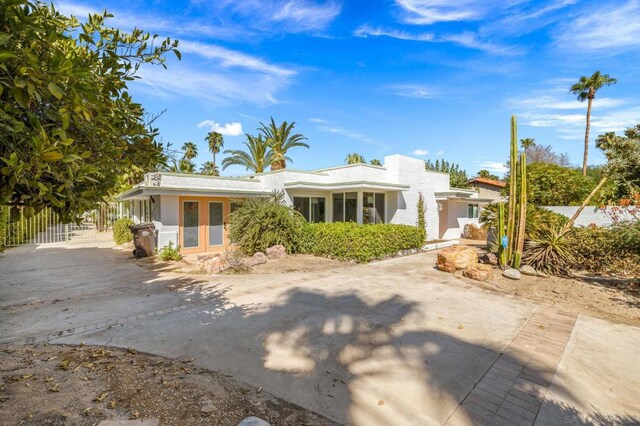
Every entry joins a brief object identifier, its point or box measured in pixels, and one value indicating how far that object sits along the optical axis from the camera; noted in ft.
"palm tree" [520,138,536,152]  124.27
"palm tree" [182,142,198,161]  143.02
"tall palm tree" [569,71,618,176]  96.89
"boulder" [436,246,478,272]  33.99
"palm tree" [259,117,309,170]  80.64
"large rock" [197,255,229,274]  34.43
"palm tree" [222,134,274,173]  84.64
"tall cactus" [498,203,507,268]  33.55
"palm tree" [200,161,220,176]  156.13
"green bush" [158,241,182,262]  41.98
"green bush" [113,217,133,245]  61.11
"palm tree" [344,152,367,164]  132.67
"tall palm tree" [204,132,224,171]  148.97
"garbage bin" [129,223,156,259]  44.19
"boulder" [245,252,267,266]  37.94
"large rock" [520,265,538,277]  31.66
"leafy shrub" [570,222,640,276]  29.66
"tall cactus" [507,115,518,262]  33.83
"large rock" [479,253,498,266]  36.62
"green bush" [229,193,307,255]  42.86
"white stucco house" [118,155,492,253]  45.14
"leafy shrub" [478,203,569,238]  34.60
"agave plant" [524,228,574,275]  31.45
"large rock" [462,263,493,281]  30.83
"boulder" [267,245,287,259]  41.24
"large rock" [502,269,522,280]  30.55
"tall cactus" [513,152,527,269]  32.78
